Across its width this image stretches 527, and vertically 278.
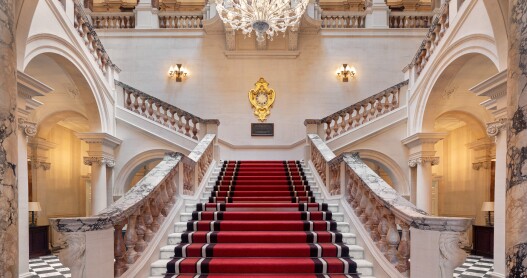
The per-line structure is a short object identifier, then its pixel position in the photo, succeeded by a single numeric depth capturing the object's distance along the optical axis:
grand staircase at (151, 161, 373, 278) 4.27
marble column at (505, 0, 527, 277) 2.71
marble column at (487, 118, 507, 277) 5.55
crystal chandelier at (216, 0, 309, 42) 7.97
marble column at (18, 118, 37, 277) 5.73
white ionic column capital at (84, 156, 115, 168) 9.65
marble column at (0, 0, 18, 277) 2.73
